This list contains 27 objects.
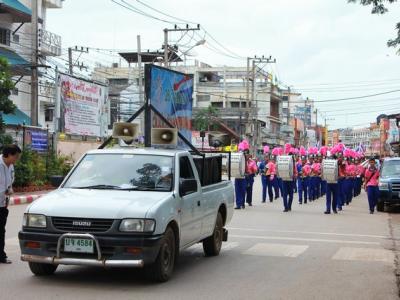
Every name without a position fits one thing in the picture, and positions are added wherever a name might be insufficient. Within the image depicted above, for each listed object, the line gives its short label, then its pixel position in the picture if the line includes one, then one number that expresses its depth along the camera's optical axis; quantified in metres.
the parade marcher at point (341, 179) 21.50
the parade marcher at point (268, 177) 24.36
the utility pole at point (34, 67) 27.00
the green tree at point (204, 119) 68.00
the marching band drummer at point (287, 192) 20.36
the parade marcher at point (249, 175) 22.08
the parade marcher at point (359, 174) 30.53
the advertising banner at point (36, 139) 25.73
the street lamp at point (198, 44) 42.88
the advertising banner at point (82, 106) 33.47
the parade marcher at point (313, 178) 26.76
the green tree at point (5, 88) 21.27
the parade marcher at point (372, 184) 20.50
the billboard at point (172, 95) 14.32
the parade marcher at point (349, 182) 24.59
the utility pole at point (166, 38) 39.53
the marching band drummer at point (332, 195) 20.09
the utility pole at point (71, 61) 43.28
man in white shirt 9.19
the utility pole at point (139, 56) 41.92
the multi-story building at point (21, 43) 34.78
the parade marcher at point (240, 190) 21.00
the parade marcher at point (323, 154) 29.69
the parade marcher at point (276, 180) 24.09
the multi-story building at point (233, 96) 70.94
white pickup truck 7.29
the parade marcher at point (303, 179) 26.47
